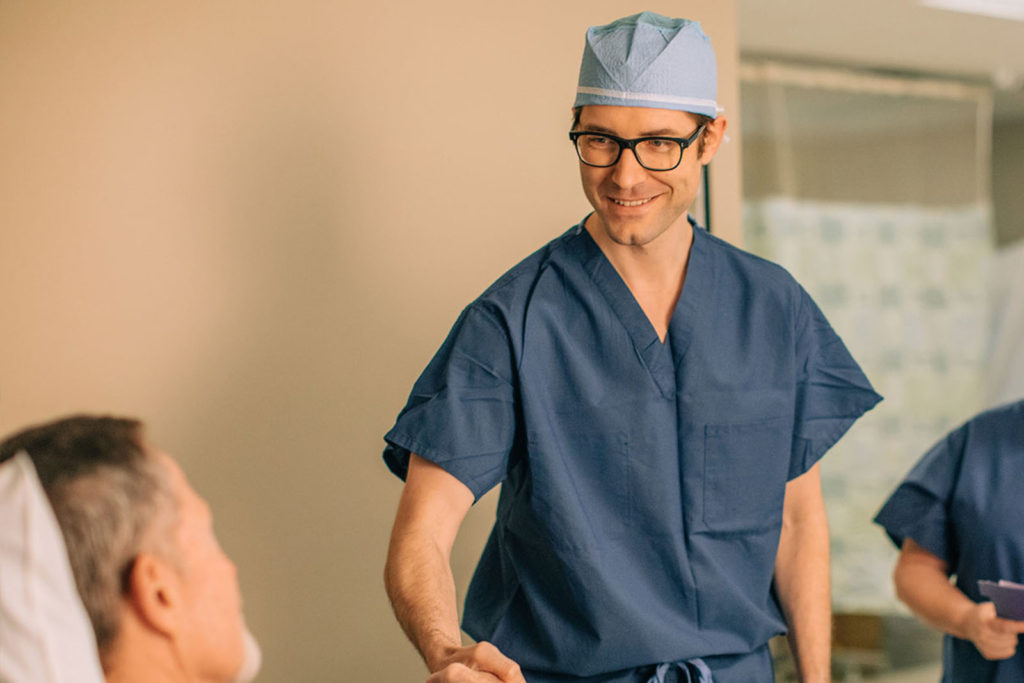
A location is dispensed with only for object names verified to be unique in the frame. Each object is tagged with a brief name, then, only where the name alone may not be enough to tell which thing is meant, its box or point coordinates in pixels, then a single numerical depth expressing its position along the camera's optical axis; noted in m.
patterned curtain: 3.36
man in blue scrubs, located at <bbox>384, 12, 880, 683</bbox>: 1.33
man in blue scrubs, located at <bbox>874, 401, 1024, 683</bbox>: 1.73
